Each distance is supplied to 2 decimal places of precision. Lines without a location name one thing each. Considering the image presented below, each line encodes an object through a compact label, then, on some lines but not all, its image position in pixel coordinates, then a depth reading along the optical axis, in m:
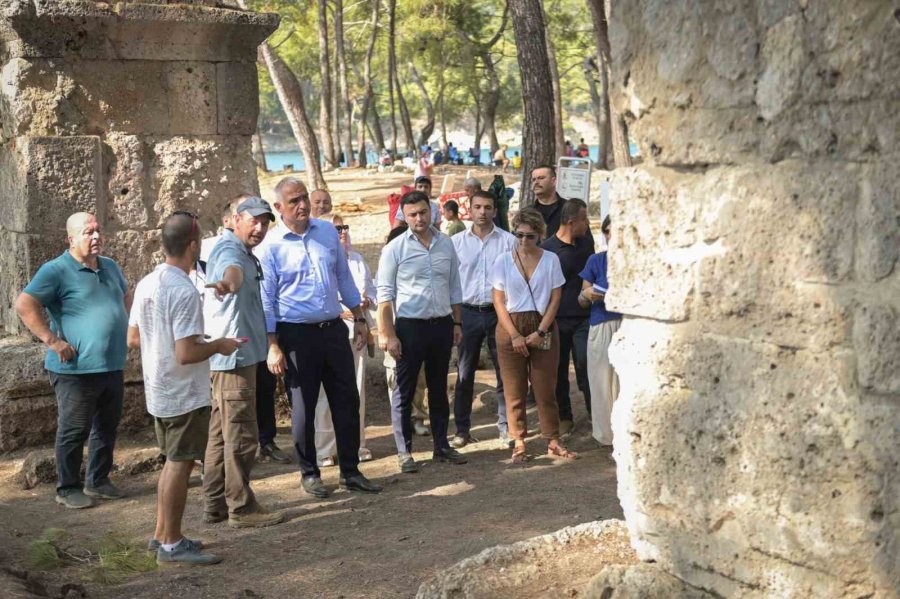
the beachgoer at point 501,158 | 38.66
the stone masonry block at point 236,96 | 8.63
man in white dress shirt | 8.32
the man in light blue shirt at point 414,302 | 7.50
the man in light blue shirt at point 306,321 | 6.90
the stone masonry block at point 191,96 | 8.51
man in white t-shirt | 5.55
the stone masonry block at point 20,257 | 8.15
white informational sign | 12.16
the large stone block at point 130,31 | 7.95
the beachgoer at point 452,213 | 9.71
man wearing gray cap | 6.32
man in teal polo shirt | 6.91
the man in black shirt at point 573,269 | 8.24
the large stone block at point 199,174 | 8.57
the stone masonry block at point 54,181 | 8.06
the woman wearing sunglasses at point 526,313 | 7.62
